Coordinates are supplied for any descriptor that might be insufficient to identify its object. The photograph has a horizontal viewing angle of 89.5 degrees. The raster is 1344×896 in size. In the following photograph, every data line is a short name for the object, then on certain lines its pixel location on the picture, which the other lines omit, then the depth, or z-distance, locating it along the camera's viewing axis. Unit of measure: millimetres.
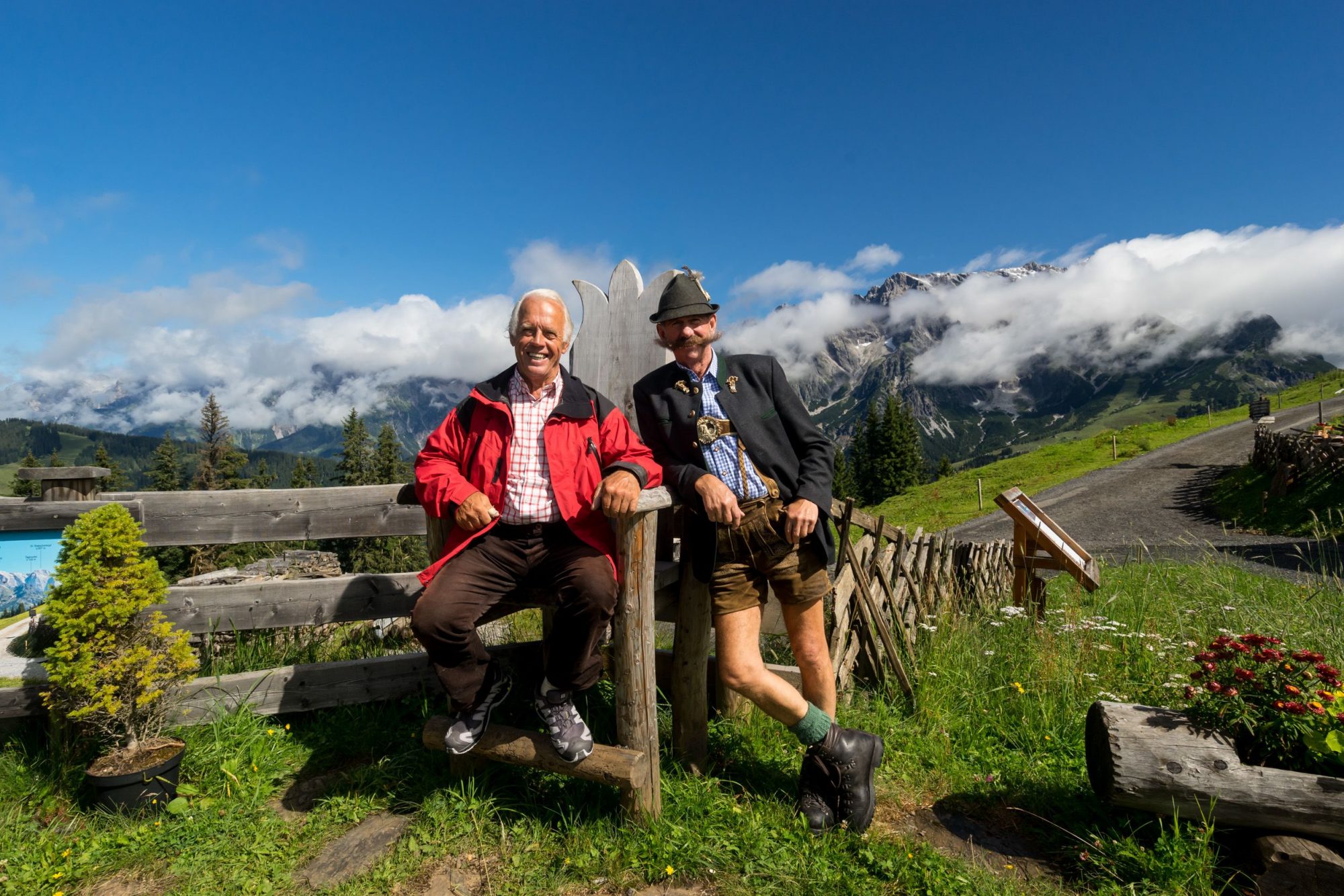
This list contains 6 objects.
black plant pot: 3258
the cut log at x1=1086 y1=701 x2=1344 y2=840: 2840
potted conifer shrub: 3285
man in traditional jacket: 3305
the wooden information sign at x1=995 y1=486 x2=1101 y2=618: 6219
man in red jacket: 3131
